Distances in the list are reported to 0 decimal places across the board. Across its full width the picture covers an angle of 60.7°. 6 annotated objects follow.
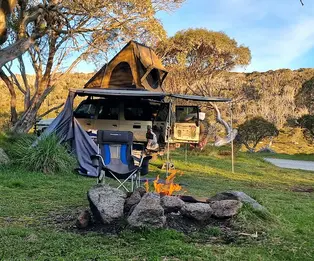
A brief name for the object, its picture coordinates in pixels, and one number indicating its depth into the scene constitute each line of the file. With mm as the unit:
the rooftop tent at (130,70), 10125
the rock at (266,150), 15019
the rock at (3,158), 5797
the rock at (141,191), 3193
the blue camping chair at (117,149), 4593
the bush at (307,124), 13262
